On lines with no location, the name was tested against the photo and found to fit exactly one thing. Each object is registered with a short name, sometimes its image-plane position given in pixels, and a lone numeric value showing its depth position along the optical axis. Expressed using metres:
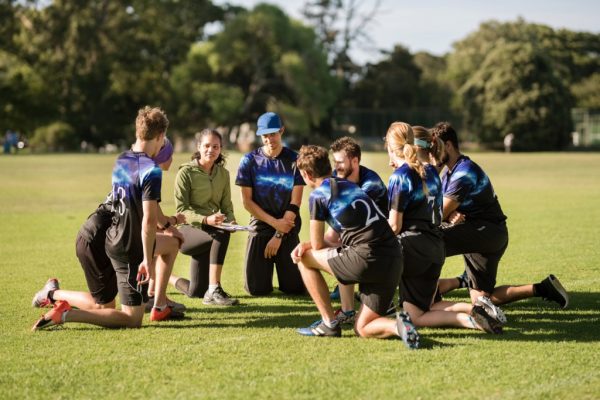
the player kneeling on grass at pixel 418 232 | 6.82
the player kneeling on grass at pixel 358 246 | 6.41
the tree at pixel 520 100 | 69.44
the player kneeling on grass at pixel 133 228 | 6.84
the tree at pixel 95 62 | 69.62
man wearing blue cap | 8.67
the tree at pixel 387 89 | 87.31
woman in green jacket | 8.62
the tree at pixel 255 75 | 67.44
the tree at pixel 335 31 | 87.25
